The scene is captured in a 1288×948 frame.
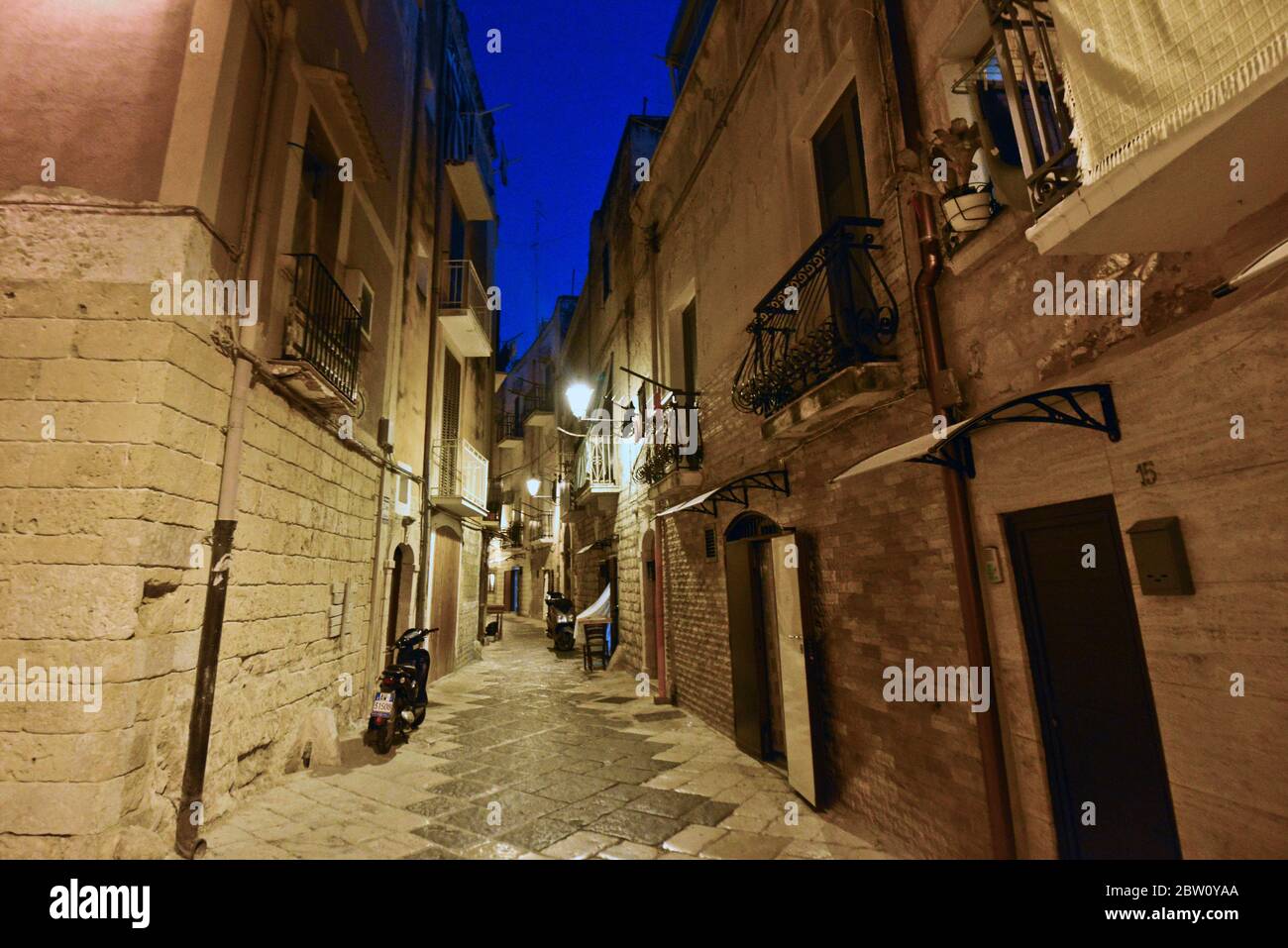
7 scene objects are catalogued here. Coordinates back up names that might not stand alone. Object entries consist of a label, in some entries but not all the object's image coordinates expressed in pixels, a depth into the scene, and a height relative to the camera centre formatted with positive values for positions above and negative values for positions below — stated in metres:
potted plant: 3.38 +2.38
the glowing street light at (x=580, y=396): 10.12 +3.34
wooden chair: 11.95 -1.34
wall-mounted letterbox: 2.36 +0.02
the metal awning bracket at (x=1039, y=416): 2.68 +0.78
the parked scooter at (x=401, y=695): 6.07 -1.21
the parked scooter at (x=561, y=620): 14.98 -1.03
